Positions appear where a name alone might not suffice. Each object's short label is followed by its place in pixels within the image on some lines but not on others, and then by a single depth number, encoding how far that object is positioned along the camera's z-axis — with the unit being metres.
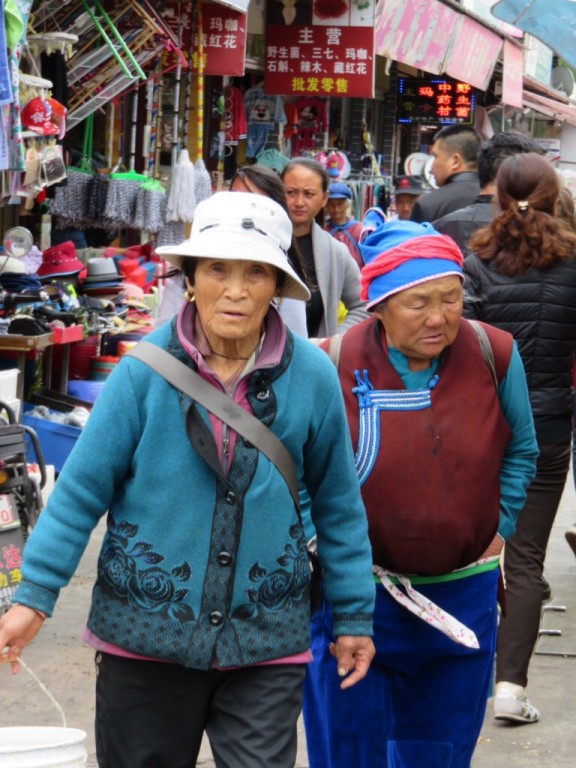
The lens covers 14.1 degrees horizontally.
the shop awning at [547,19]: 20.92
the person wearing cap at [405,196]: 19.16
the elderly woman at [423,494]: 5.91
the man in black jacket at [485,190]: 9.96
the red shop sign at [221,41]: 18.60
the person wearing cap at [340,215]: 16.06
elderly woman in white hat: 4.79
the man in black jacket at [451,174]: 11.90
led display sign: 34.50
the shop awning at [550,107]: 41.73
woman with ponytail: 7.93
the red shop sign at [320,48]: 22.77
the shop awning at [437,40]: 25.92
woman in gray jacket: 9.79
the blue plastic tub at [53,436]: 14.26
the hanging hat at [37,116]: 13.31
